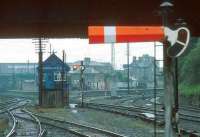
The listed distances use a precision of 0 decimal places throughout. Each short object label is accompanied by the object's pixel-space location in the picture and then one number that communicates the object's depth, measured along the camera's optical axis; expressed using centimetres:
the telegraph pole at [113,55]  9661
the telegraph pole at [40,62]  4321
